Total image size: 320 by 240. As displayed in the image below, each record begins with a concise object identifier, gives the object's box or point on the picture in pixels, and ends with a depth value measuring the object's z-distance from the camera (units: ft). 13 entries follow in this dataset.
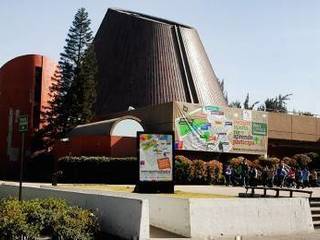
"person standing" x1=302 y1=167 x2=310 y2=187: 87.81
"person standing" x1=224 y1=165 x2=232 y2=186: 91.19
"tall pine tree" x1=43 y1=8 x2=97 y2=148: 140.46
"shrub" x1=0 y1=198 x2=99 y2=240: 31.30
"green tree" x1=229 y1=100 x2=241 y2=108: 294.95
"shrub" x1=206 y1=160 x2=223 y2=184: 93.35
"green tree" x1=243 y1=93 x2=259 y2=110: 286.21
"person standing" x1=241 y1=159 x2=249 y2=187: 88.99
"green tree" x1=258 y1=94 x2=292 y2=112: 290.97
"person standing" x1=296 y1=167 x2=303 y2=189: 86.13
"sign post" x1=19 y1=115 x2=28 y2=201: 43.03
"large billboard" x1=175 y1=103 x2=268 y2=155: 109.60
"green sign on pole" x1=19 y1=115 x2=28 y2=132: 43.04
